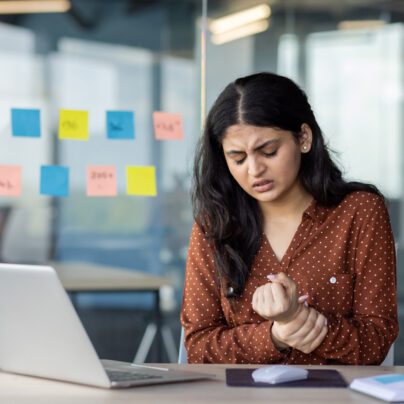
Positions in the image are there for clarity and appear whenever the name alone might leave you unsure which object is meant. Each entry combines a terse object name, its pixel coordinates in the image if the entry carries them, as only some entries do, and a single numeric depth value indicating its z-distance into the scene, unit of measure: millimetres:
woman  2039
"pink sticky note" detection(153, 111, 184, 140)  3996
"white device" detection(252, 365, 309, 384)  1611
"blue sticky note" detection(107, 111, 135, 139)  3594
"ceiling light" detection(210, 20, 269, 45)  5220
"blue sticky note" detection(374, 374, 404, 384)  1554
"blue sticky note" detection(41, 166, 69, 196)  3684
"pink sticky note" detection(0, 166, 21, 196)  3658
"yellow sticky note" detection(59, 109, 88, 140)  3475
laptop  1546
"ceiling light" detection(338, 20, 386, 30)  5312
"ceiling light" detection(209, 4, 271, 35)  5250
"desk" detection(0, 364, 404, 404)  1493
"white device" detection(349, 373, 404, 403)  1479
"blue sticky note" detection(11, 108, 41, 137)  3576
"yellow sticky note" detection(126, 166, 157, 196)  3590
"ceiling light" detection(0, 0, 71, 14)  5395
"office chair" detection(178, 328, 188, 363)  2162
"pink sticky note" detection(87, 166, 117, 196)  3818
